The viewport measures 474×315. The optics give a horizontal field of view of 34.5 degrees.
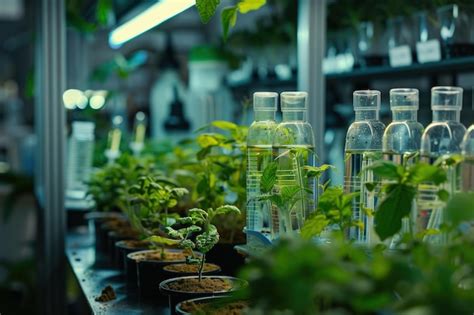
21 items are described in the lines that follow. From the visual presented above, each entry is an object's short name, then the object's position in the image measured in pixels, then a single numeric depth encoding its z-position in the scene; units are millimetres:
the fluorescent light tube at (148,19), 2431
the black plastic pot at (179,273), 1533
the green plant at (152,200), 1753
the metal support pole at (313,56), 2443
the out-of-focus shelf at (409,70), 2455
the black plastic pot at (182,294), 1322
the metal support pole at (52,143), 2895
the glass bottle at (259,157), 1500
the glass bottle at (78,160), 3457
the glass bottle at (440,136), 1270
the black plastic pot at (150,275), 1617
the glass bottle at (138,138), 3414
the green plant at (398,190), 1077
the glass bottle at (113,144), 3278
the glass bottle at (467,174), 1214
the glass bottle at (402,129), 1387
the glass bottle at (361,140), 1426
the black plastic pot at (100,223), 2457
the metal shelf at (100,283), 1518
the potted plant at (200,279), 1357
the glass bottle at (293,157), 1426
